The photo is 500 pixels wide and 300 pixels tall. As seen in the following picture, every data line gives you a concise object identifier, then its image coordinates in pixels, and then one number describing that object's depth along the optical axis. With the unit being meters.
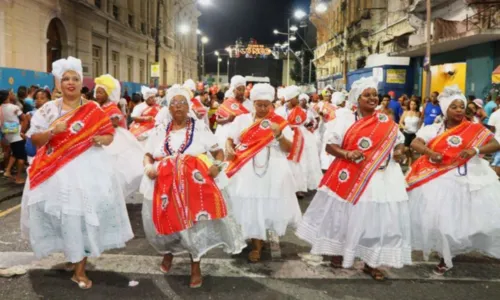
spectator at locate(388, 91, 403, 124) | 15.36
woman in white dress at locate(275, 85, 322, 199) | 9.17
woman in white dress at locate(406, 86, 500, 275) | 4.95
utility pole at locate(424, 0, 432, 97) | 18.50
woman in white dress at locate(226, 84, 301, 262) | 5.36
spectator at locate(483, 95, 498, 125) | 13.82
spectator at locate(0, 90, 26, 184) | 9.92
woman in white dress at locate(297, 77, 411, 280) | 4.74
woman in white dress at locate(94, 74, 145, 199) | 7.12
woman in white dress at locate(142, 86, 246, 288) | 4.52
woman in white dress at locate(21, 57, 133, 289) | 4.34
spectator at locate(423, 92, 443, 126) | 13.47
